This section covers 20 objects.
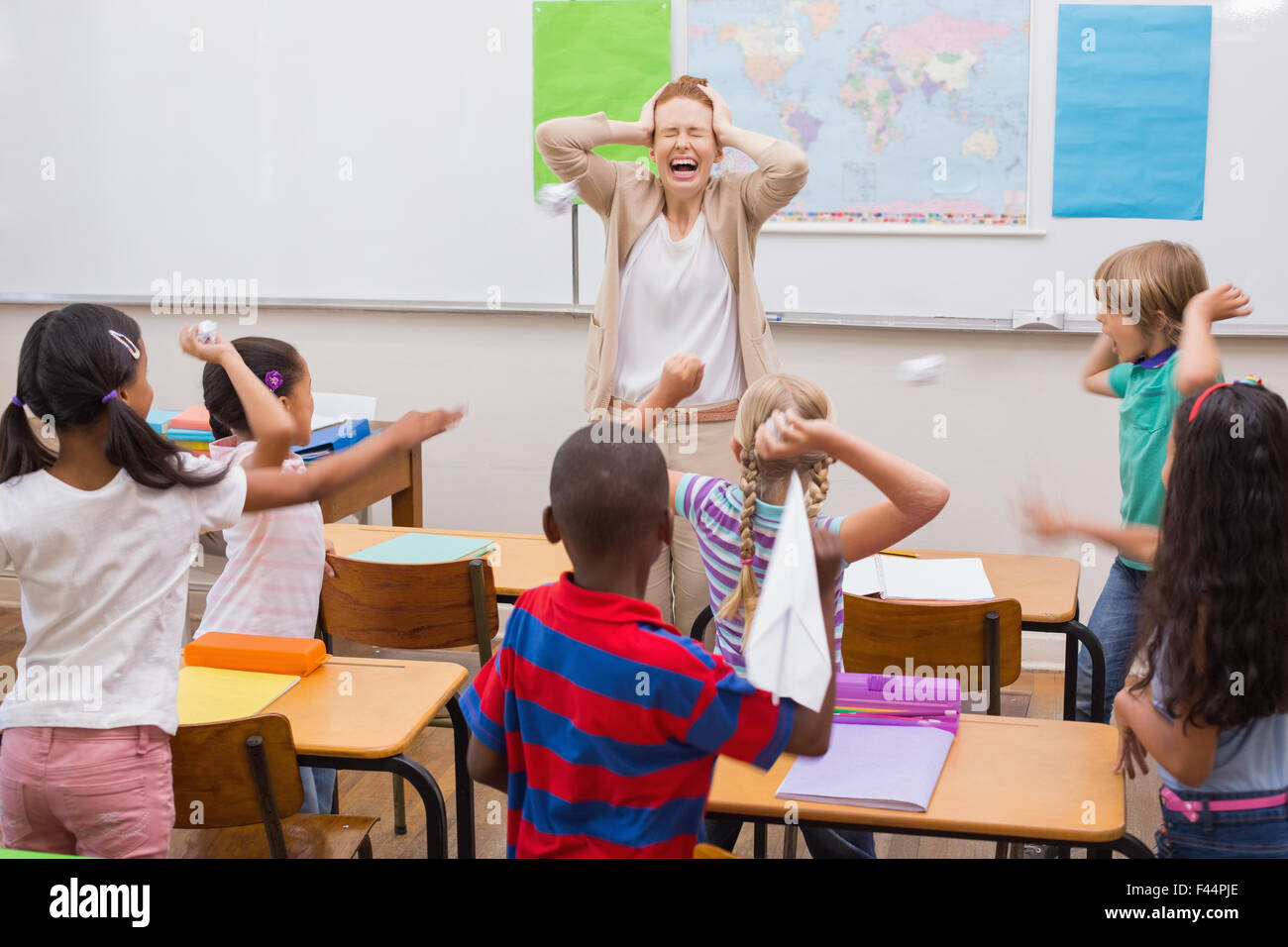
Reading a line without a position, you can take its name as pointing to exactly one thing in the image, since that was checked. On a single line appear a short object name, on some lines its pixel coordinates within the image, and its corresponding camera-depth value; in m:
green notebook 2.80
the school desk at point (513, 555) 2.69
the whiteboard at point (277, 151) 4.14
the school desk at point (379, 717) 1.83
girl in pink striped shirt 2.28
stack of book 3.78
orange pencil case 2.10
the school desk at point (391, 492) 3.64
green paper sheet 3.92
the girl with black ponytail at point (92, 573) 1.63
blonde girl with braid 1.65
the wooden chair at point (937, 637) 2.15
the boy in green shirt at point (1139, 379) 2.41
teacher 2.81
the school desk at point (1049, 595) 2.33
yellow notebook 1.93
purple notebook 1.62
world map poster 3.71
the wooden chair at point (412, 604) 2.52
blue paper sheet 3.60
